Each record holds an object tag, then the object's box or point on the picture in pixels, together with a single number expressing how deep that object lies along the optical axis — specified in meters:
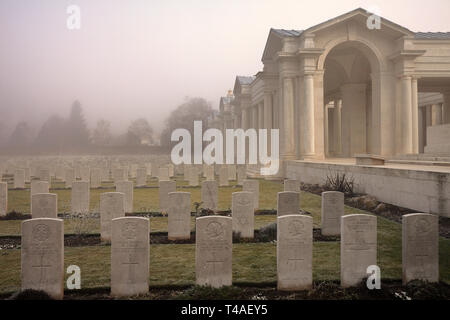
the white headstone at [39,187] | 12.44
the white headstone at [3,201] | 10.80
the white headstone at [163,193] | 11.91
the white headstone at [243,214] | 8.04
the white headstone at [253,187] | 11.77
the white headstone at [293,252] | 5.10
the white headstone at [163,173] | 20.41
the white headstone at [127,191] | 11.44
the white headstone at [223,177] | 19.98
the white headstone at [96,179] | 18.98
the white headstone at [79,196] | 11.20
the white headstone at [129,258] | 4.98
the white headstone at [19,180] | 18.90
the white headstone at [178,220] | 8.12
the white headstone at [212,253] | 5.16
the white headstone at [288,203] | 8.87
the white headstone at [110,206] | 8.13
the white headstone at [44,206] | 8.92
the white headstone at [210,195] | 11.39
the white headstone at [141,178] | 19.31
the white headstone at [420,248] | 5.18
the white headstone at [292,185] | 11.73
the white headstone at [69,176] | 18.77
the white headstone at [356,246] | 5.12
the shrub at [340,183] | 13.92
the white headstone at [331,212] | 8.16
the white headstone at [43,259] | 4.85
